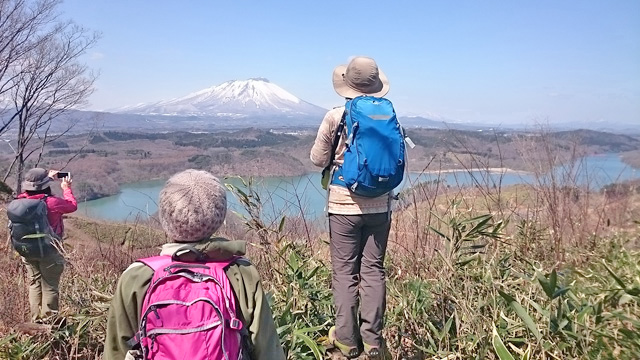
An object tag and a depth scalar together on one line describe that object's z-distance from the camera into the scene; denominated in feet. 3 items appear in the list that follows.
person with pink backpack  4.25
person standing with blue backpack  7.36
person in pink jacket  11.35
